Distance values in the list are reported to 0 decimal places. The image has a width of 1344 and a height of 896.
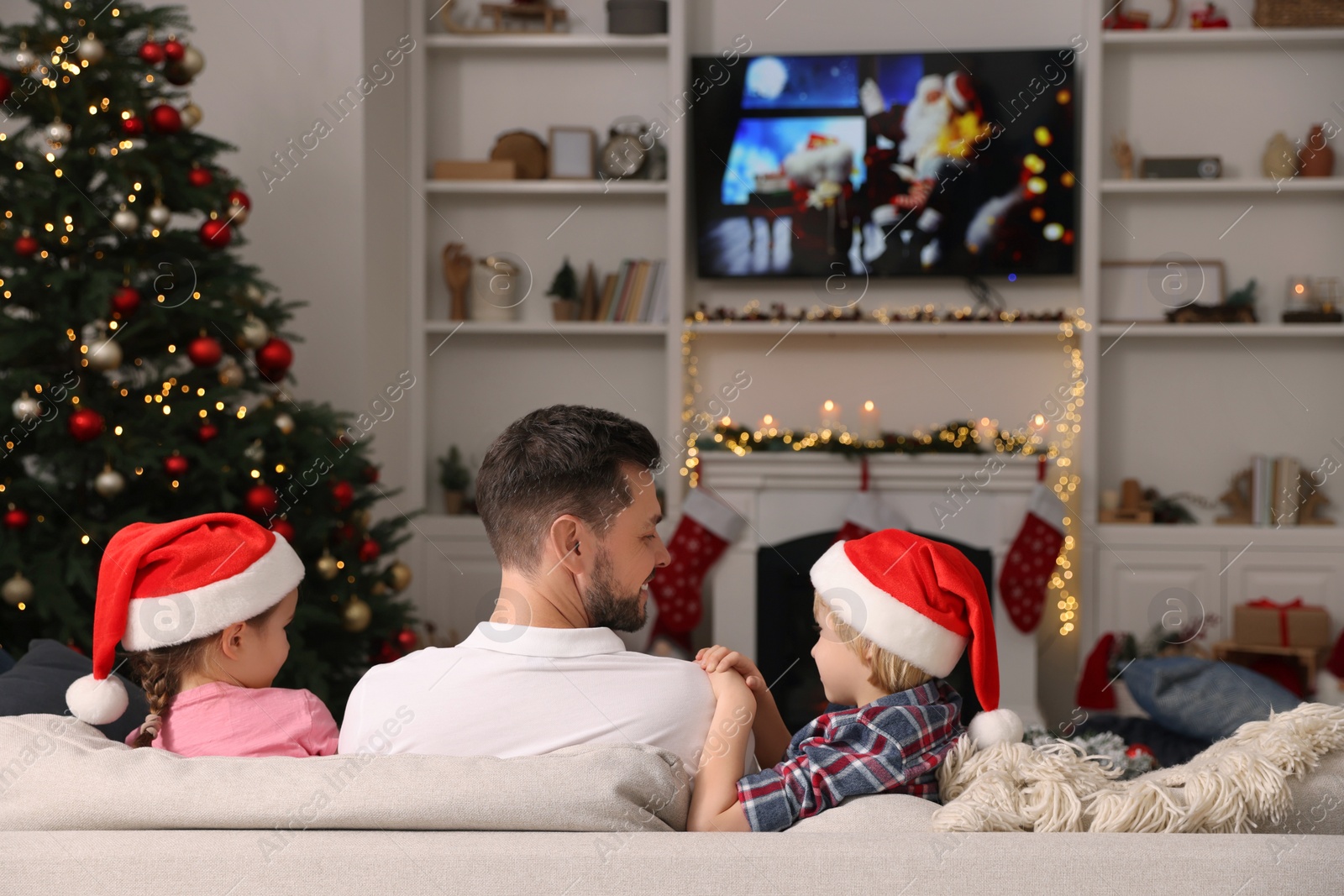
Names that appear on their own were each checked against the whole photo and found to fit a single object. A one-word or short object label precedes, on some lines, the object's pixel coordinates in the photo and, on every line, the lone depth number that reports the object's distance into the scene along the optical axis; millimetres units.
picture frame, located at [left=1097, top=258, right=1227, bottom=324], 4039
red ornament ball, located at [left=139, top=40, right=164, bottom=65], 2762
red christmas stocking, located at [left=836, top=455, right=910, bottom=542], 3822
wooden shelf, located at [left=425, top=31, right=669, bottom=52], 4098
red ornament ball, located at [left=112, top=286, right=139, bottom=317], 2629
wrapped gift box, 3723
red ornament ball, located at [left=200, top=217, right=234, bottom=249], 2811
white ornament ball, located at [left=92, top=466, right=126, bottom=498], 2568
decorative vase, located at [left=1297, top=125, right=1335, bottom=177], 3932
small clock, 4129
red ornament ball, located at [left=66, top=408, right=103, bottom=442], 2551
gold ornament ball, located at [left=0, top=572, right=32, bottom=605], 2491
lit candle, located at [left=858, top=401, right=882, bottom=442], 3885
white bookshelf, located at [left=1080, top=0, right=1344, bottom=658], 3959
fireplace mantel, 3830
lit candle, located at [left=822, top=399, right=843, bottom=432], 3984
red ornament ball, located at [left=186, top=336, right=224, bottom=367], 2732
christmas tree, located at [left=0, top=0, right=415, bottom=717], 2582
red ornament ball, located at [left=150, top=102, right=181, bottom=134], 2760
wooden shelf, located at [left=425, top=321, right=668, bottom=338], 4090
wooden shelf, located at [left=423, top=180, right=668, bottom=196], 4090
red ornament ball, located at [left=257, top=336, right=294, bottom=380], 2912
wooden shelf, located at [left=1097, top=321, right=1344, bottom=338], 3871
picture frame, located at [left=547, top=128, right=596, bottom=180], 4160
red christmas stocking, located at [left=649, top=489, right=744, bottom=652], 3863
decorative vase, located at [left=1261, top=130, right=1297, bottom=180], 3934
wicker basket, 3867
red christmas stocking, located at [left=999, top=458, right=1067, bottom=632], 3785
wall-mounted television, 3975
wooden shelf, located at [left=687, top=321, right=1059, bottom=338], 3936
